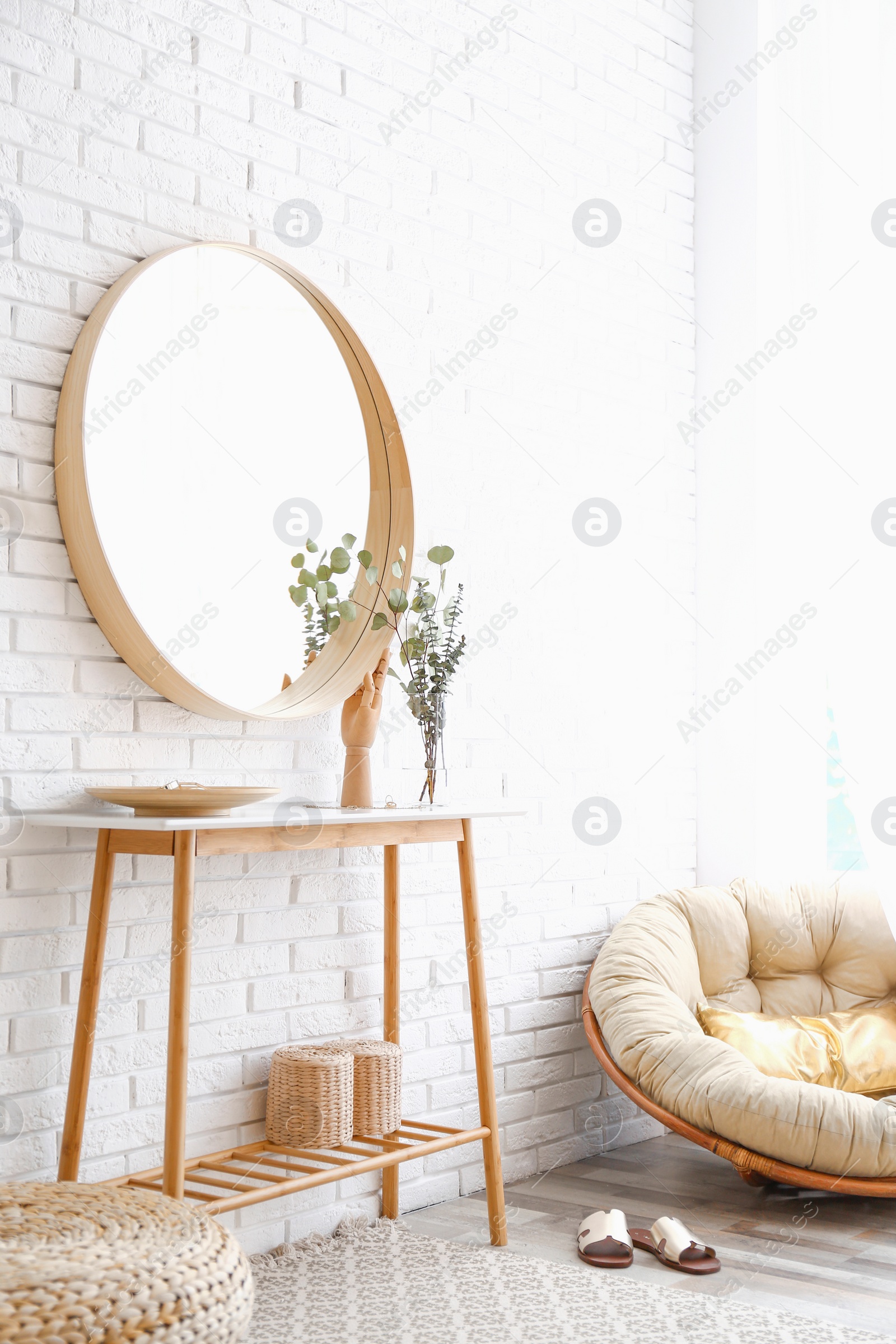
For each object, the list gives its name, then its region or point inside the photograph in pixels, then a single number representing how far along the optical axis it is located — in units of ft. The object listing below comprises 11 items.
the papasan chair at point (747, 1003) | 7.52
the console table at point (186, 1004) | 5.61
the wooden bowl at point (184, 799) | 5.78
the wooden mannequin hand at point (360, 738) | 7.30
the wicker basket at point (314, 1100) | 6.75
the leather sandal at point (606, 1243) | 7.05
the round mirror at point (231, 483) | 6.37
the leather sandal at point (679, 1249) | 6.94
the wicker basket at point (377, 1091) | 7.04
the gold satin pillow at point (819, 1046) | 8.71
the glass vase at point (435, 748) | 7.75
